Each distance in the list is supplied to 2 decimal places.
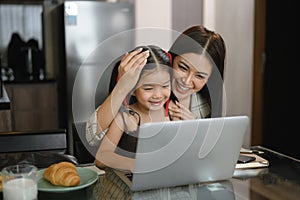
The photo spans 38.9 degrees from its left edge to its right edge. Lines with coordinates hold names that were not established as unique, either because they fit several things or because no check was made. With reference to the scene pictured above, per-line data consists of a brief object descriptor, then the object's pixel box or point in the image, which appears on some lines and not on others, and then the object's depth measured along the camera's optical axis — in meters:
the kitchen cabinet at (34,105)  3.84
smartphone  1.49
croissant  1.16
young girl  1.26
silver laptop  1.13
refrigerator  3.58
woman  1.24
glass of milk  1.07
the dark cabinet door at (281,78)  3.48
